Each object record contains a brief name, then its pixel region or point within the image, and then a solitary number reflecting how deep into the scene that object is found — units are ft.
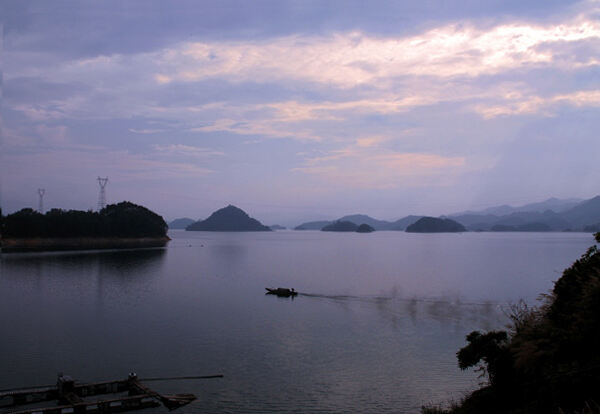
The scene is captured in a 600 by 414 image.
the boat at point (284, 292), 169.99
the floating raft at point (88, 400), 60.85
